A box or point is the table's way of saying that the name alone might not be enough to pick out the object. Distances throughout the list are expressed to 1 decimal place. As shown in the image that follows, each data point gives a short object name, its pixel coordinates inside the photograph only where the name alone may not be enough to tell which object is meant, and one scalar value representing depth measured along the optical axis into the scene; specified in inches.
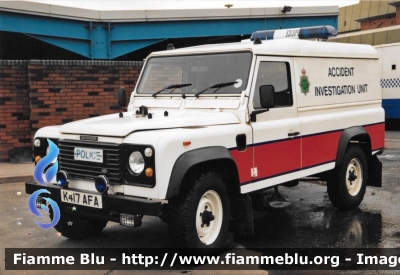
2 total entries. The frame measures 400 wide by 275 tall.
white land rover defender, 174.4
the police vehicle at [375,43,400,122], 677.3
